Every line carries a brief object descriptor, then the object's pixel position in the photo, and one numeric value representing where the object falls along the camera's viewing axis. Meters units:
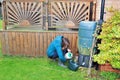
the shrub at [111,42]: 3.86
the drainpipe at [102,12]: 4.93
